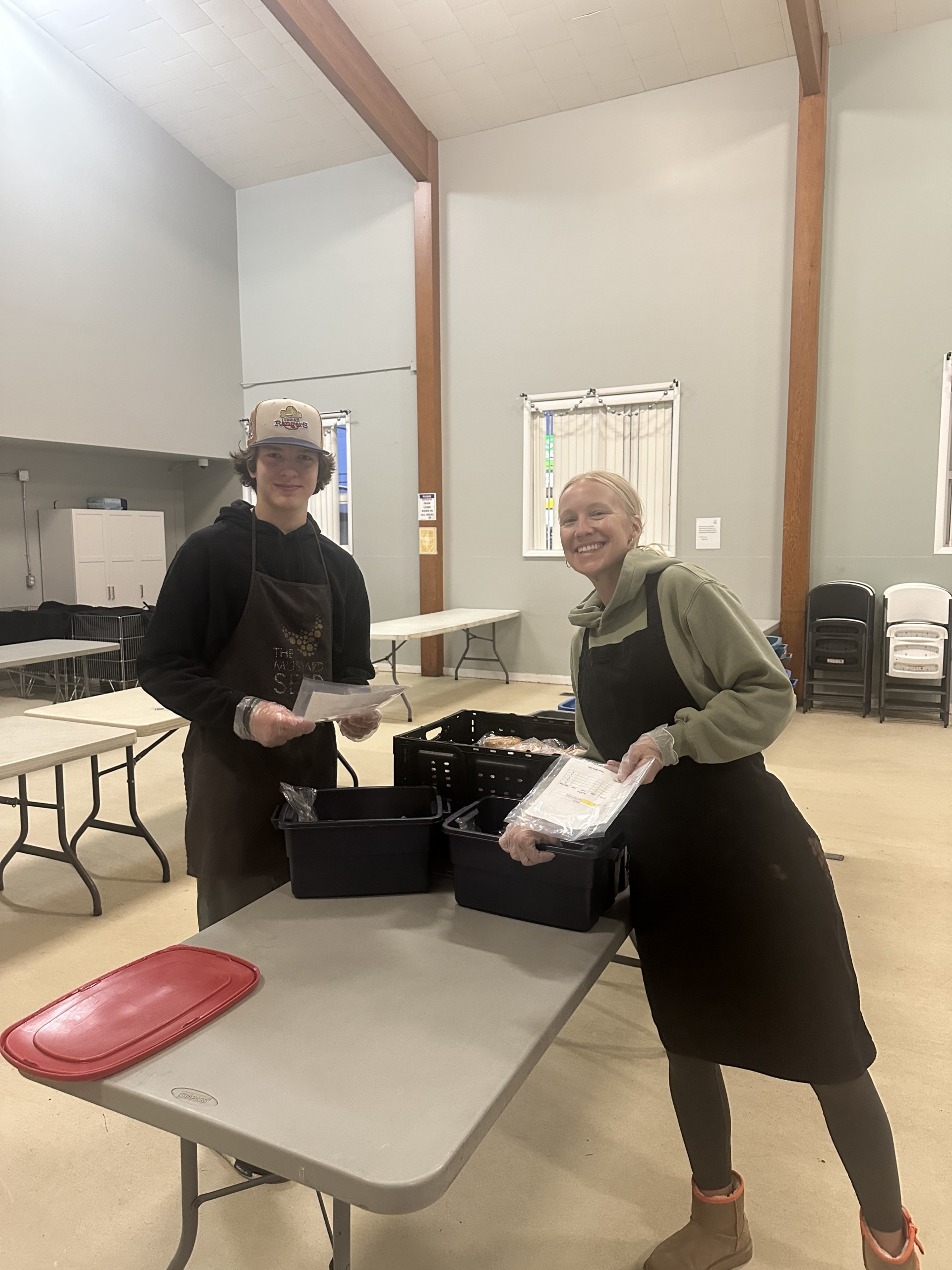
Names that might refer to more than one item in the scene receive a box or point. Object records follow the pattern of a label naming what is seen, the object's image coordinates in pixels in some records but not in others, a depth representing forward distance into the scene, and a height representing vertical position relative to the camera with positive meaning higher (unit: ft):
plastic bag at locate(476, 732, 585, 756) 6.34 -1.76
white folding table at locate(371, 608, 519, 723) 20.49 -2.31
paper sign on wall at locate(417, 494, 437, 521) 26.89 +1.07
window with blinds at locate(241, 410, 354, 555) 28.55 +1.52
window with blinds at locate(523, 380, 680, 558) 23.80 +2.68
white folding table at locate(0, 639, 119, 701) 18.48 -2.61
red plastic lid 3.49 -2.17
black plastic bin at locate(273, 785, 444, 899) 5.11 -1.96
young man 5.79 -0.79
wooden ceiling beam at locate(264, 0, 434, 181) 19.97 +12.28
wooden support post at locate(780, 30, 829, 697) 20.88 +4.63
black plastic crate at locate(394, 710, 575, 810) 6.10 -1.74
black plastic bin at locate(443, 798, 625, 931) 4.66 -1.99
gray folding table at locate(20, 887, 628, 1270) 3.06 -2.24
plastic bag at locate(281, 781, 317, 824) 5.50 -1.78
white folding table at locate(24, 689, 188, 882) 11.39 -2.48
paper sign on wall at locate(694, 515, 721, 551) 23.38 +0.08
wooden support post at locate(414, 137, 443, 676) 25.94 +4.83
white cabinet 27.32 -0.47
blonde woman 4.55 -2.05
